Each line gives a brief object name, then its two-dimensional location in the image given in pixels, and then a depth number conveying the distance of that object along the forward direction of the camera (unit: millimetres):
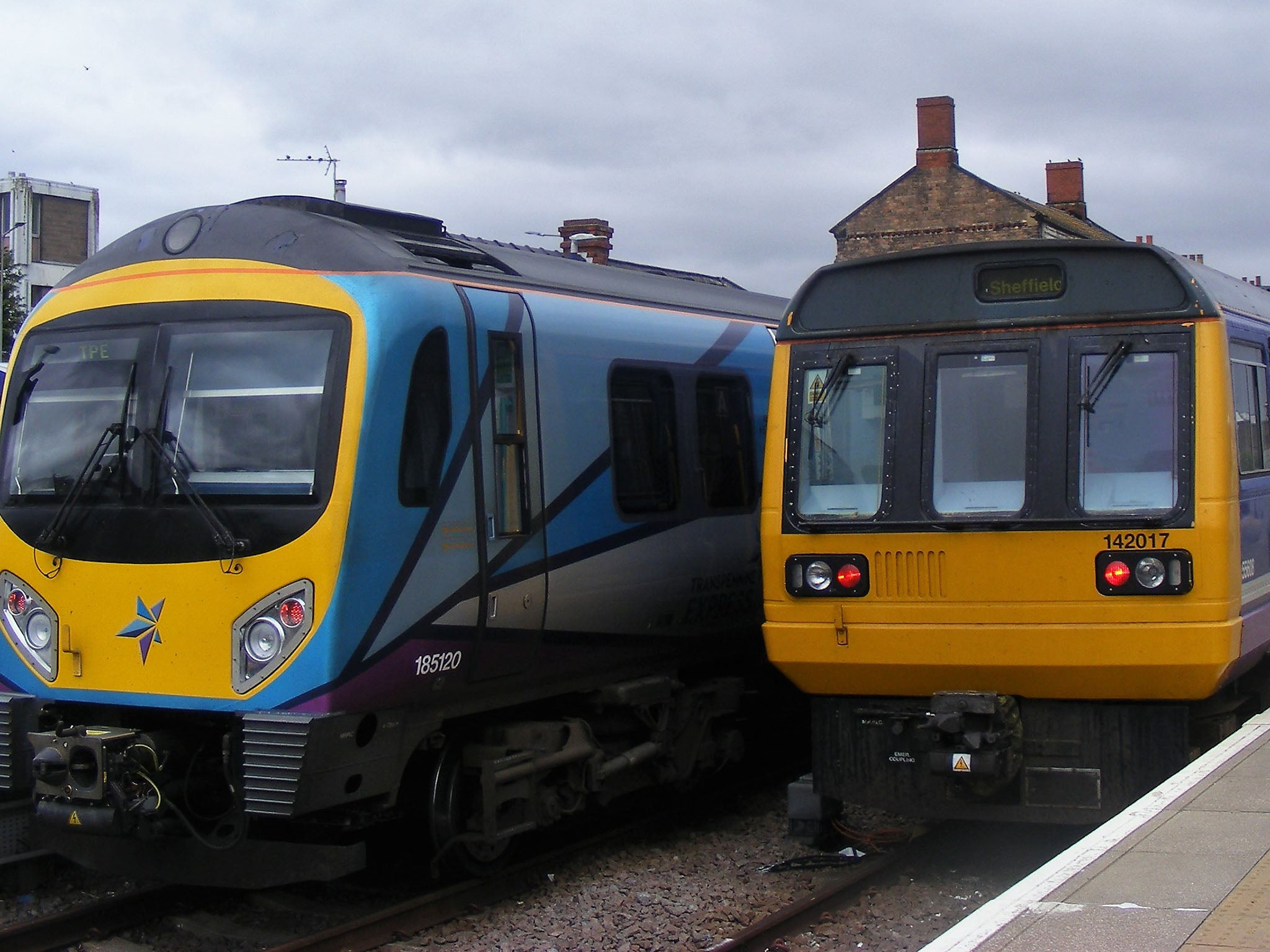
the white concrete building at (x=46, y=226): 39125
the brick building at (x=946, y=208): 35781
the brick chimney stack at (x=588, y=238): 14695
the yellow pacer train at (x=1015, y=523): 6668
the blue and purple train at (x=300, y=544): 6406
